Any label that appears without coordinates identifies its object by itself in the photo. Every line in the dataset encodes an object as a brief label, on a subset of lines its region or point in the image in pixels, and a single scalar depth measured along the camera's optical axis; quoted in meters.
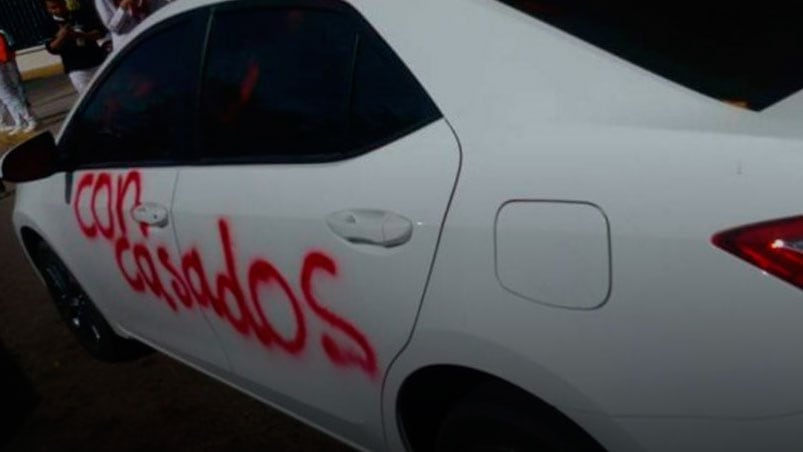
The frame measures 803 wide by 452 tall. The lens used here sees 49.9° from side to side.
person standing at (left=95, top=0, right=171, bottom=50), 6.97
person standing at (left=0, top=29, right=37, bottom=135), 10.13
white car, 1.49
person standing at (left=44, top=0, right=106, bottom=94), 7.94
